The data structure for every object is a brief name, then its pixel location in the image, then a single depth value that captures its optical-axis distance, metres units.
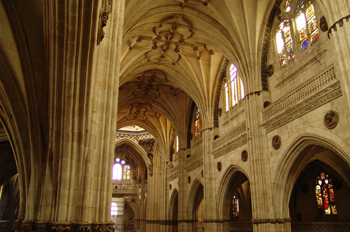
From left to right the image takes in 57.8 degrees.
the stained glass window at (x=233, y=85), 17.26
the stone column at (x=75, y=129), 5.91
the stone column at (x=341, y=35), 8.73
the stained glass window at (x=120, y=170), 41.53
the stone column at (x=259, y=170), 12.09
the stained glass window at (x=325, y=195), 16.27
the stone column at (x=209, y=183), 17.42
